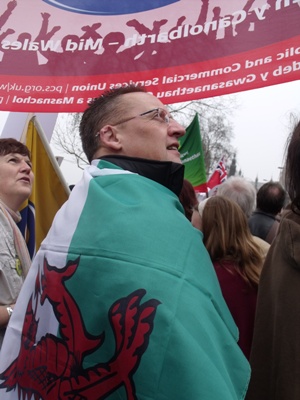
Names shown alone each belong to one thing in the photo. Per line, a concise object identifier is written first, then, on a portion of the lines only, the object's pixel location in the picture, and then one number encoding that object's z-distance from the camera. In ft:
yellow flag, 10.64
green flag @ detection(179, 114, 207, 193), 22.59
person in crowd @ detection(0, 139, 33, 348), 6.58
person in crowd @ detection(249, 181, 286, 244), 11.62
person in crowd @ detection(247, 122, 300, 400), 4.06
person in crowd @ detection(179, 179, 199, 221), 9.40
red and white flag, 28.63
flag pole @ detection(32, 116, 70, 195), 10.73
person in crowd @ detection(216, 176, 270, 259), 10.52
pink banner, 9.01
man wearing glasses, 2.70
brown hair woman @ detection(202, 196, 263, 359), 6.97
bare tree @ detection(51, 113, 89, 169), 56.13
